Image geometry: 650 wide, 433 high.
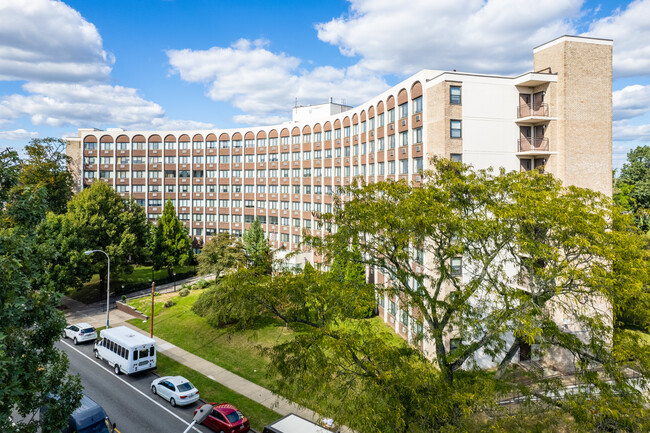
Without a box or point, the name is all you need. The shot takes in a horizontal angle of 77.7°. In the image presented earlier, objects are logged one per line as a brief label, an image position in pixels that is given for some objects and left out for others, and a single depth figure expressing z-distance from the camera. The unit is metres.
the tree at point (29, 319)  9.61
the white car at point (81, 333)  36.25
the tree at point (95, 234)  42.06
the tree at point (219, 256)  47.38
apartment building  31.77
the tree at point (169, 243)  58.25
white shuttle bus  29.56
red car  21.95
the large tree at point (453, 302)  14.27
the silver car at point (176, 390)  25.38
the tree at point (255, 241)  54.25
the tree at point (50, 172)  61.21
